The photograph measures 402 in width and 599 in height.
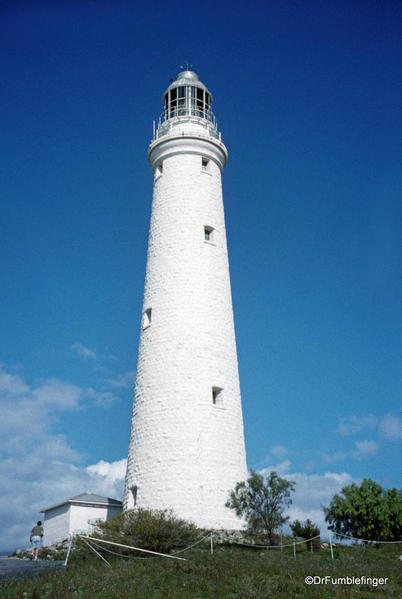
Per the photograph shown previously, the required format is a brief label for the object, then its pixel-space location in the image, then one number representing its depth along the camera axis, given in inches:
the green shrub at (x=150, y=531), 657.6
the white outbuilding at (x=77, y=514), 963.3
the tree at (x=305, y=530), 797.2
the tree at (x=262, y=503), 798.5
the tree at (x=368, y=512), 870.4
